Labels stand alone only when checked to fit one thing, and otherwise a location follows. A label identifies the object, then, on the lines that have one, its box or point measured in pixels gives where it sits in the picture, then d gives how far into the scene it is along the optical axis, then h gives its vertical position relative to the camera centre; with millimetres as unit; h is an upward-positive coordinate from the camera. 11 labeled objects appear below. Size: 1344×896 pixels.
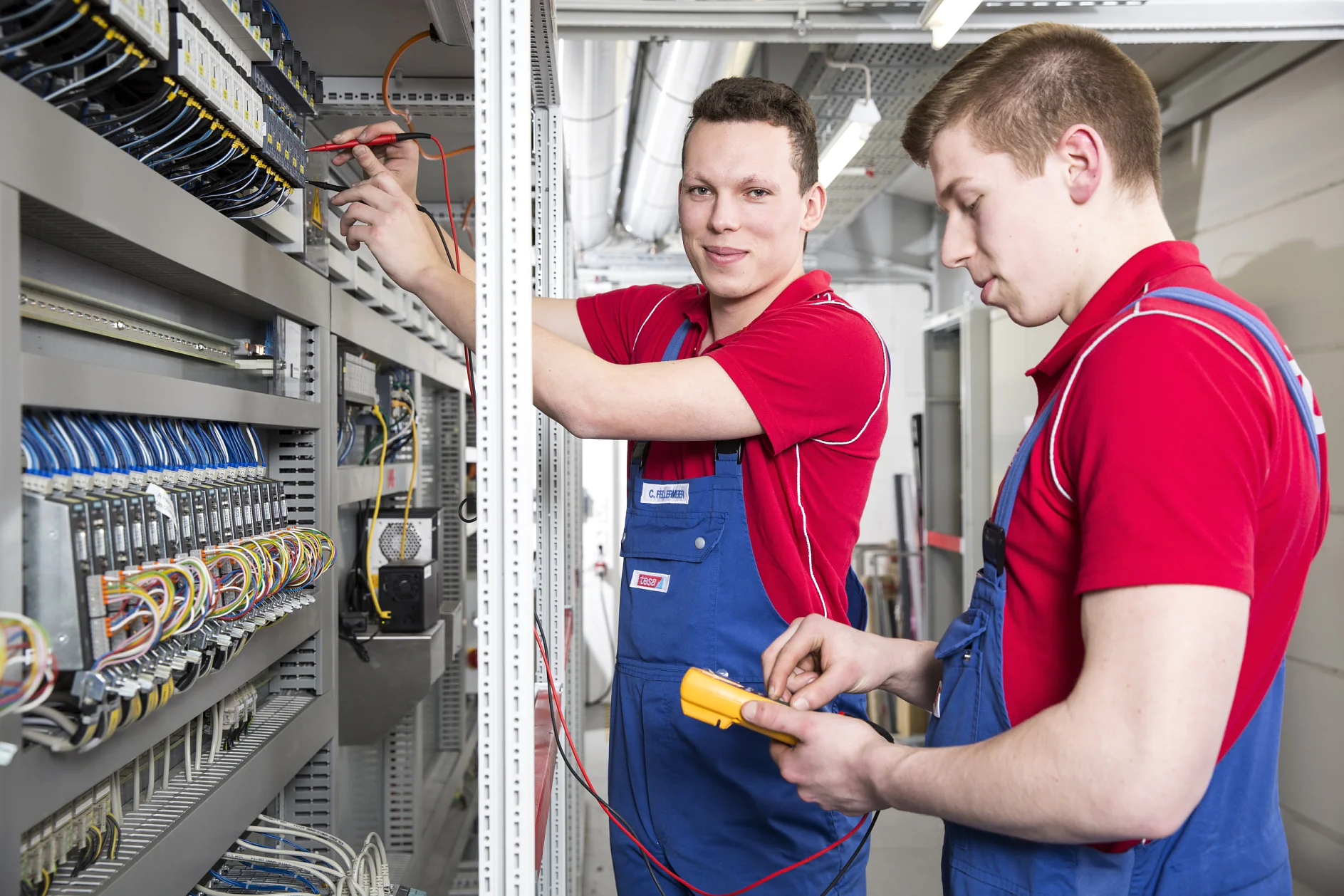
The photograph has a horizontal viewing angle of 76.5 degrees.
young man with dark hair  1120 -7
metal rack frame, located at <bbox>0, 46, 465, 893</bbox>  913 +91
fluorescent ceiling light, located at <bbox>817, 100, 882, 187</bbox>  3021 +1184
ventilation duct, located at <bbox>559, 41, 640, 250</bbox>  3027 +1359
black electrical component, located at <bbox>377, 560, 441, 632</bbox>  2467 -413
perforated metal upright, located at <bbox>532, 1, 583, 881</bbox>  1757 -11
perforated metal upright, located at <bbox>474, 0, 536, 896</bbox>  961 -10
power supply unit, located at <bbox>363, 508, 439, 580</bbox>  2666 -269
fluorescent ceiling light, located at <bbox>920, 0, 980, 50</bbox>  2295 +1200
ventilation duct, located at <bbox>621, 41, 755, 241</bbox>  3068 +1380
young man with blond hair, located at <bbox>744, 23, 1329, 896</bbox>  659 -81
